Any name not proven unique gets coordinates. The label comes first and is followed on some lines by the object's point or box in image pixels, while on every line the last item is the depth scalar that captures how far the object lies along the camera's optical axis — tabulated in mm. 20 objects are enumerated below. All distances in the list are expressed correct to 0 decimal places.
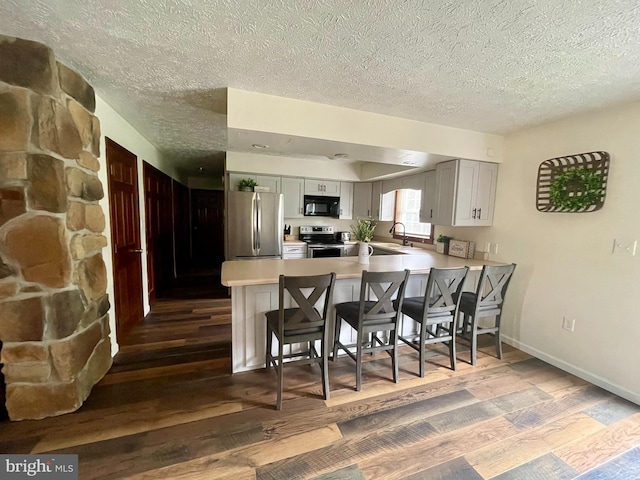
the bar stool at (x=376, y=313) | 2078
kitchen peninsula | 2279
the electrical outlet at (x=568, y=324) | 2486
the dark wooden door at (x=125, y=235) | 2574
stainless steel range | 4656
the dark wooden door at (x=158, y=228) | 3712
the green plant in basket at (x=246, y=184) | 4203
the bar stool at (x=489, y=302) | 2502
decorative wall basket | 2266
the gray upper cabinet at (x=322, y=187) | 4789
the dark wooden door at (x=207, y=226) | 7184
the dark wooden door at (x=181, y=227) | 5568
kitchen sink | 4226
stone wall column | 1566
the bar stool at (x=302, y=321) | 1874
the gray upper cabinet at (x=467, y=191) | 3051
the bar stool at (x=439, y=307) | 2326
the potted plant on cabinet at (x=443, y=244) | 3631
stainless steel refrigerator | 4051
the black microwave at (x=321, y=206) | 4836
